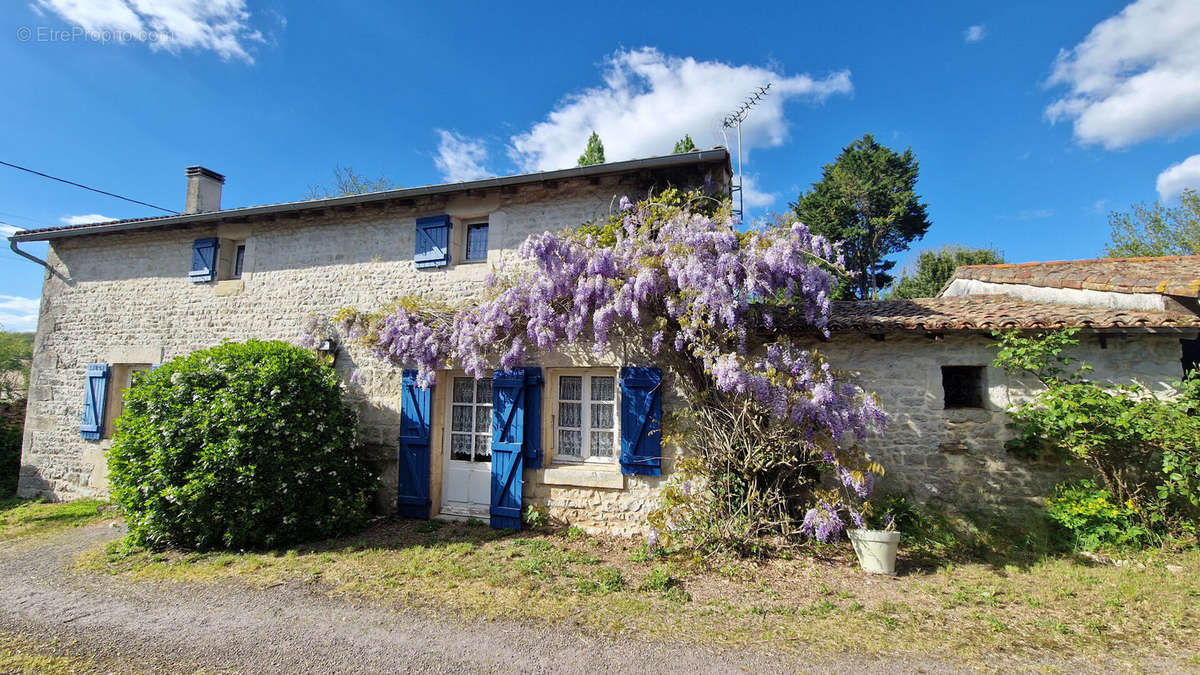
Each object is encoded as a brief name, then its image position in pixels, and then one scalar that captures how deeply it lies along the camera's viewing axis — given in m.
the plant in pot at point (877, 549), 4.38
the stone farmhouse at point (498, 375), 5.09
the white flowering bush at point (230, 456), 5.06
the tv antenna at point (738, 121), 6.72
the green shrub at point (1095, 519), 4.52
